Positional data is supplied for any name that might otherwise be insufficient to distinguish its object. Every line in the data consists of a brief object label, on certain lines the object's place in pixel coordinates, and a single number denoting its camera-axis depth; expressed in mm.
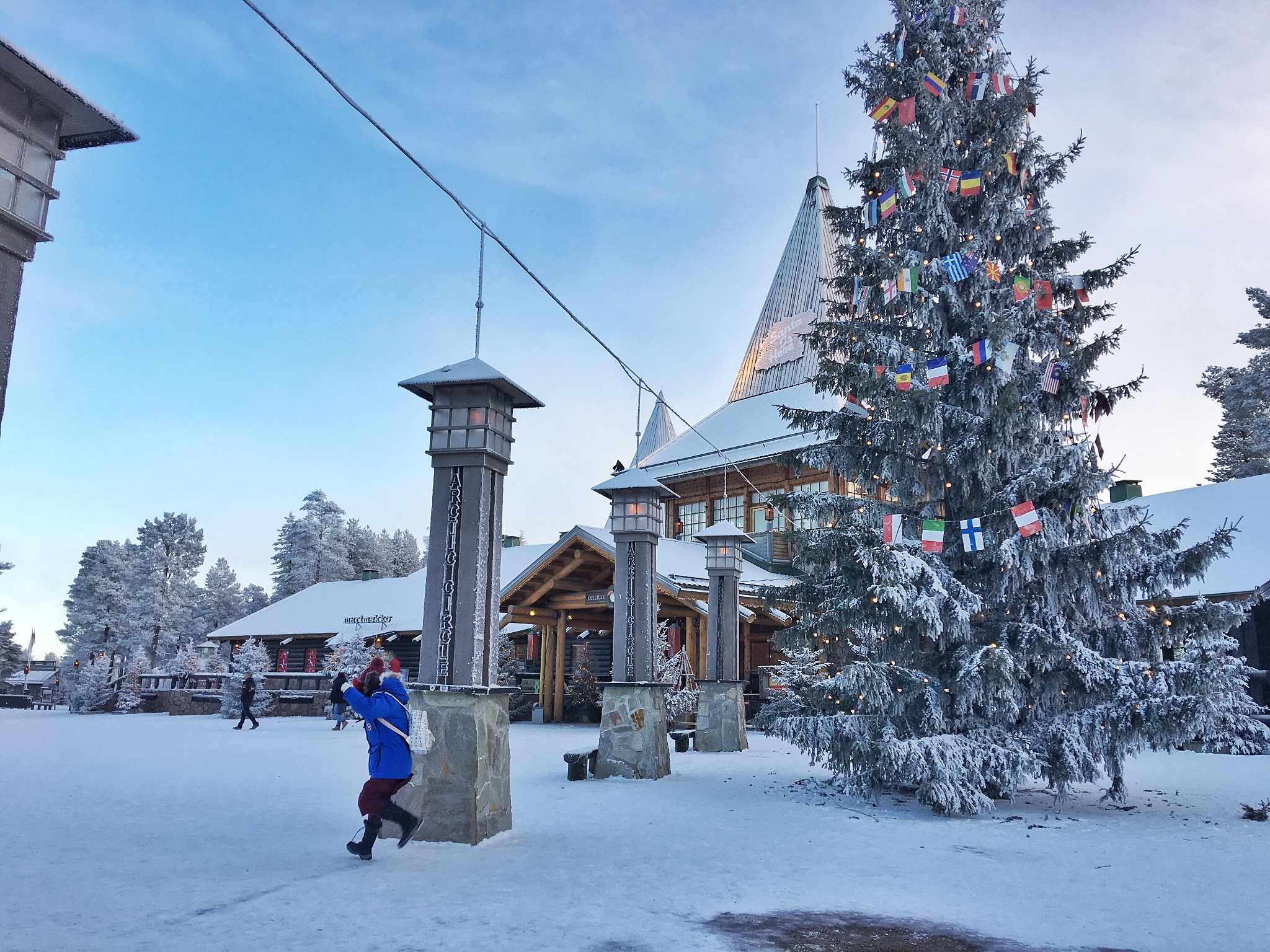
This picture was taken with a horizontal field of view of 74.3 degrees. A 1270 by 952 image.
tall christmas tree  8312
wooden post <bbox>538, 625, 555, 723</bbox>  23094
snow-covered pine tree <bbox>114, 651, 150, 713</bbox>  28859
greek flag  9570
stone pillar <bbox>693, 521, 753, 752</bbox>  14953
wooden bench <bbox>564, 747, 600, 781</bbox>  10578
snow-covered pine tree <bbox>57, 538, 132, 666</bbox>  48000
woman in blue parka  6000
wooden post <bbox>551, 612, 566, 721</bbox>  22953
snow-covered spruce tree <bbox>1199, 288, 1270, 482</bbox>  25391
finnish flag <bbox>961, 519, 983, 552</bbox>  8938
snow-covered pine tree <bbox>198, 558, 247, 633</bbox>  54281
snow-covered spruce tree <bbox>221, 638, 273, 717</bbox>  25062
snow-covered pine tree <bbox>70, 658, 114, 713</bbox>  28359
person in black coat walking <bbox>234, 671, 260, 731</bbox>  20109
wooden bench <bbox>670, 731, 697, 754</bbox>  14586
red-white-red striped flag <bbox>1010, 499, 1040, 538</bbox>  8570
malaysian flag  9289
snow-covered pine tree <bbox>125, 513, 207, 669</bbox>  46781
